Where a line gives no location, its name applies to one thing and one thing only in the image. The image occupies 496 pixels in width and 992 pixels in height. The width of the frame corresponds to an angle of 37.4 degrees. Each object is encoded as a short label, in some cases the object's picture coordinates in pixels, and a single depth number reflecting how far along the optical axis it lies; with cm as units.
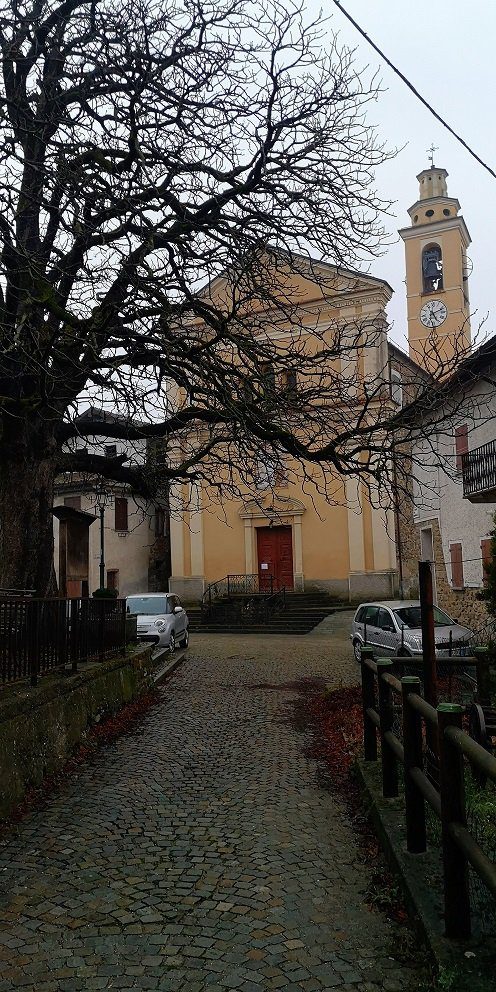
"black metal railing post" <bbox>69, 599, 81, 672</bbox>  796
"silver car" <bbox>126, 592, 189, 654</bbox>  1692
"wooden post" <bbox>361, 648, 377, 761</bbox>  623
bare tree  824
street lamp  1357
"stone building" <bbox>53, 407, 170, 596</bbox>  3588
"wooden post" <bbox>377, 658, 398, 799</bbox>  518
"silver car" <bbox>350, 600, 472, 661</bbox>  1386
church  2934
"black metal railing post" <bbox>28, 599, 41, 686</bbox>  629
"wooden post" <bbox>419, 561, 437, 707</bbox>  566
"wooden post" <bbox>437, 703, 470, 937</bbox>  310
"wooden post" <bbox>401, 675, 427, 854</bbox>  408
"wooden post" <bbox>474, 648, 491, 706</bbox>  702
